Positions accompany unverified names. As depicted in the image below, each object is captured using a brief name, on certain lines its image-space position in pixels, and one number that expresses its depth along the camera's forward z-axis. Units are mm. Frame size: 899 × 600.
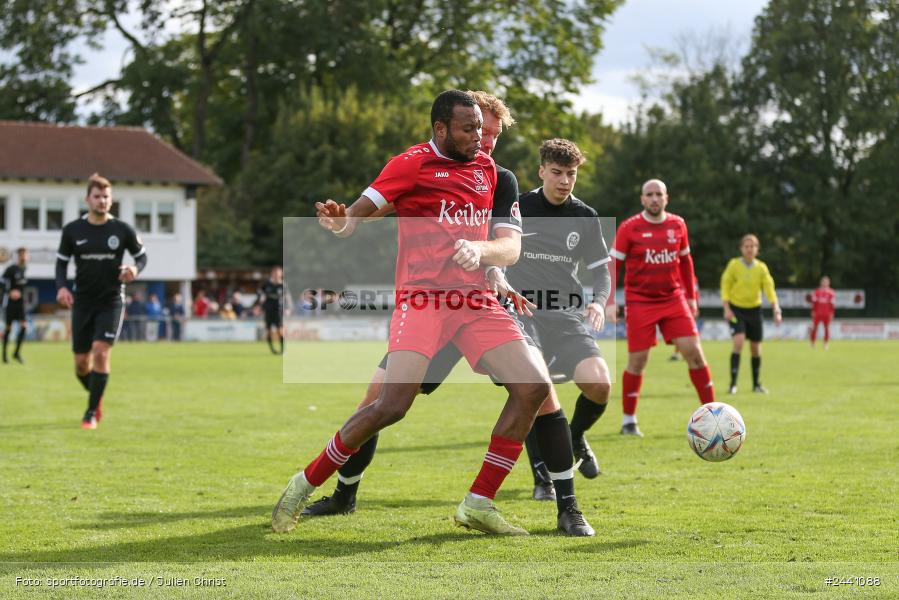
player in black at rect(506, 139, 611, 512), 7625
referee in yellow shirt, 16172
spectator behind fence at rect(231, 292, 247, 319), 44000
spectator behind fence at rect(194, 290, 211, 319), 42344
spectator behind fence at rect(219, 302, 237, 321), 41344
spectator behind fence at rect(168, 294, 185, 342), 38844
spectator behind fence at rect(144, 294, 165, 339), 38406
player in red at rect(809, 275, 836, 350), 34469
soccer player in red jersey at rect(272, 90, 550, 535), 5781
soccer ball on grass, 6988
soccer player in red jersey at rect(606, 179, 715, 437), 10648
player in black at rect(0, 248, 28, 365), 22812
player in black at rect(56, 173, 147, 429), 11055
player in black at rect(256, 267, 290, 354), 29031
